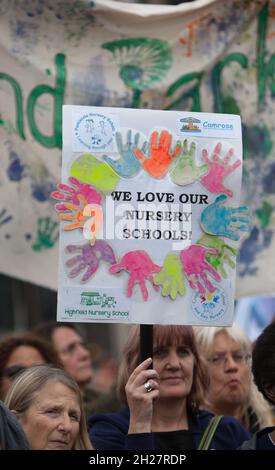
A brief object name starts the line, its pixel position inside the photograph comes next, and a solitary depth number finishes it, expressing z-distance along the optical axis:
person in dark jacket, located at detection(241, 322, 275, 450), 6.61
